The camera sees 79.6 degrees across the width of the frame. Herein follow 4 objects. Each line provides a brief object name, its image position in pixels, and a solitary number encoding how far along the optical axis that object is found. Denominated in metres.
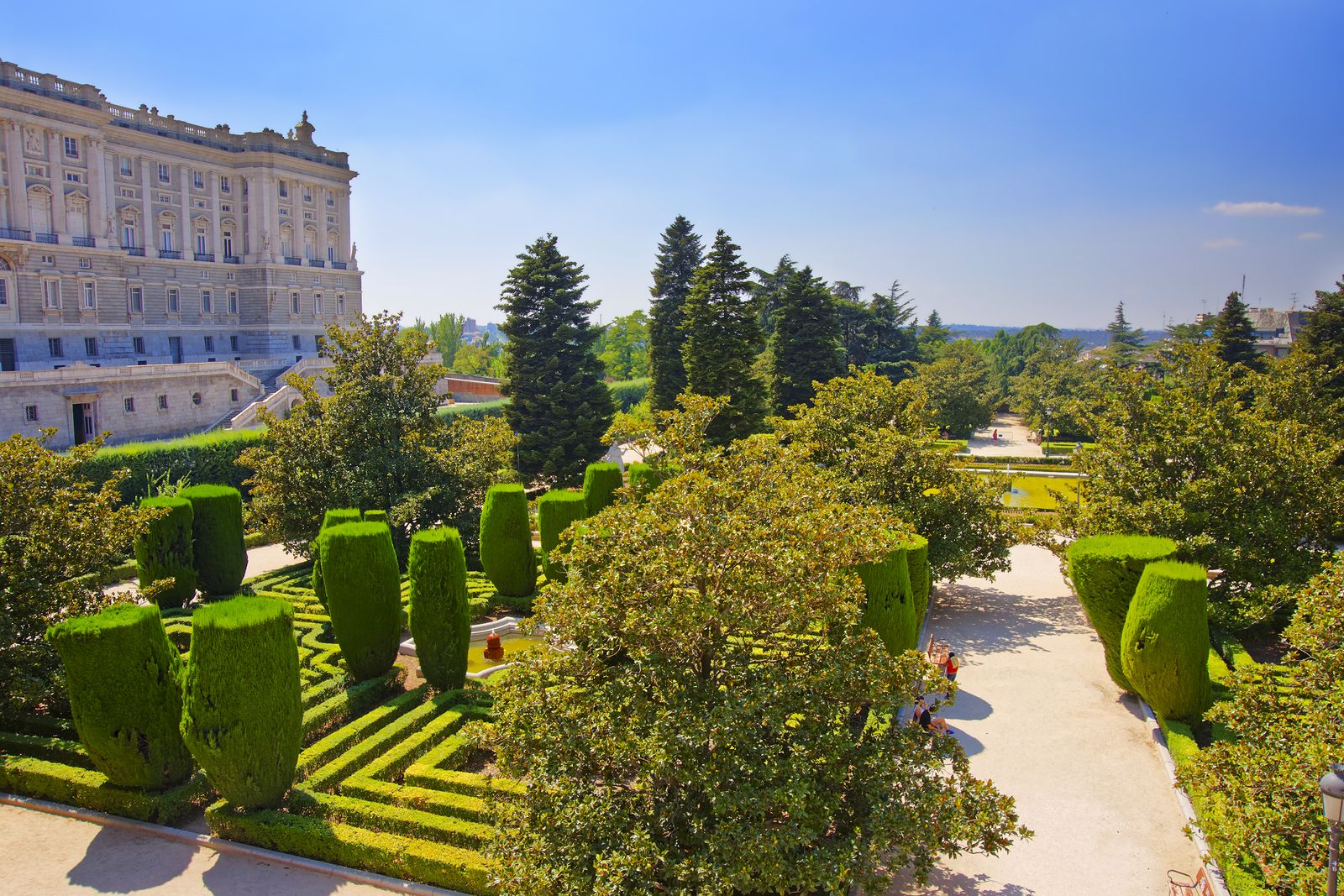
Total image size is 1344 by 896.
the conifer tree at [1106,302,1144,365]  66.94
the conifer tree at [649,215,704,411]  40.44
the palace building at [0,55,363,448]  39.72
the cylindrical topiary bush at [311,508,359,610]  17.56
